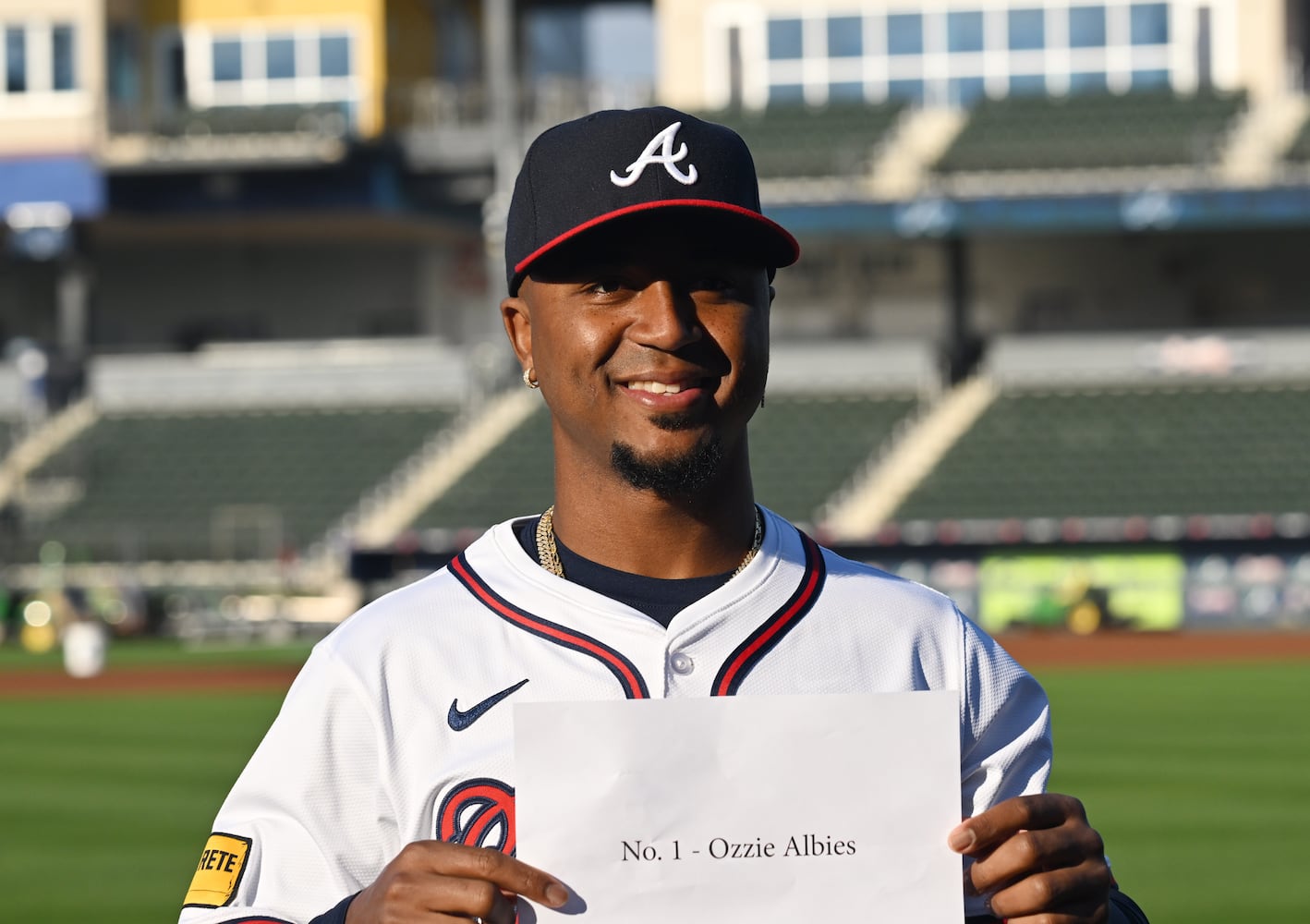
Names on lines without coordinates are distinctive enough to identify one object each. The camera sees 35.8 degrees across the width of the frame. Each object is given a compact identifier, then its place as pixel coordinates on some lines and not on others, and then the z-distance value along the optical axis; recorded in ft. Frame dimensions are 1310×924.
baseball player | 7.66
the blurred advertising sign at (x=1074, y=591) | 83.05
